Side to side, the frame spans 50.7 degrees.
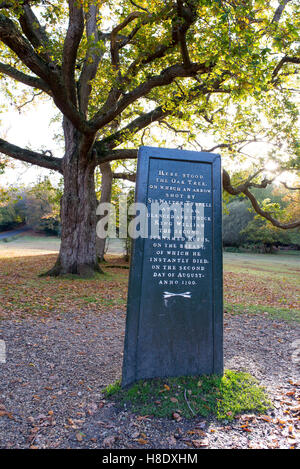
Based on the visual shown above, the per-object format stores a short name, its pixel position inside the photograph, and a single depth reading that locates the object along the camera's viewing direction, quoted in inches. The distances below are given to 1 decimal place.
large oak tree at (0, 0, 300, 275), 301.1
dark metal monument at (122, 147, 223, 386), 161.0
